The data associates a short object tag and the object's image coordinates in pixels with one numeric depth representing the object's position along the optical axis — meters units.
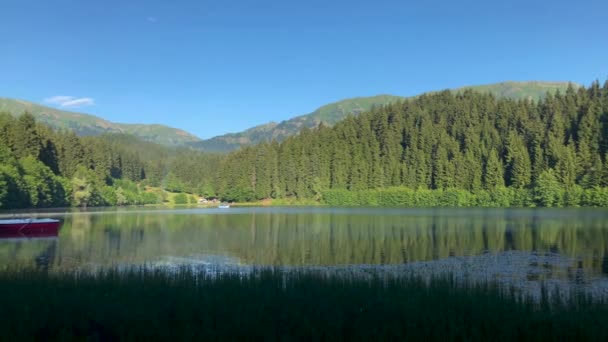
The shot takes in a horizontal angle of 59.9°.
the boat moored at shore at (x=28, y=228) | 49.28
